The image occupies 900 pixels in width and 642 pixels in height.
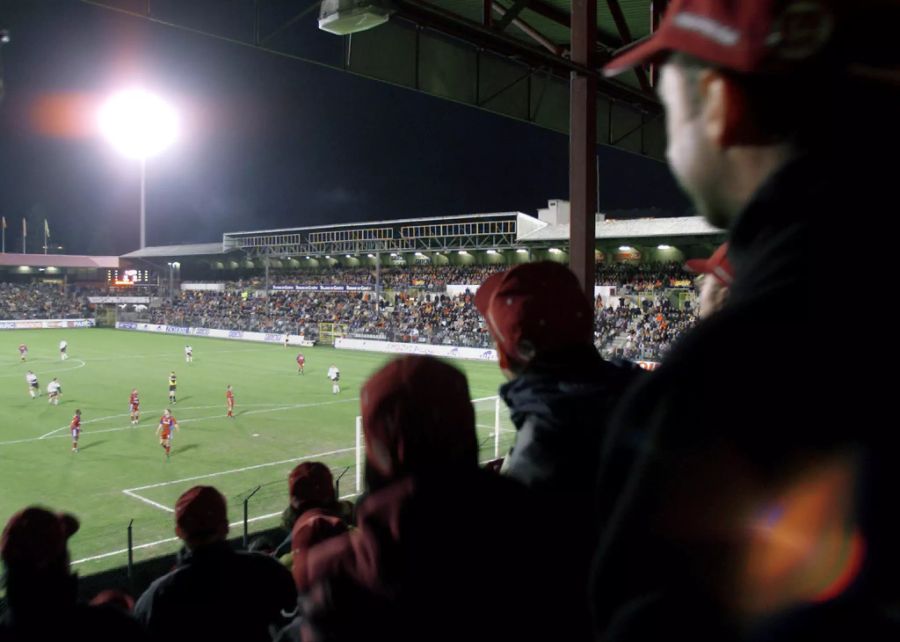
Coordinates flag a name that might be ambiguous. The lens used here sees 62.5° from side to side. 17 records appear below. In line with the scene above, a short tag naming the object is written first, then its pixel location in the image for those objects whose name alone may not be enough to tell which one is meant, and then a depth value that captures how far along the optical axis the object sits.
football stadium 0.72
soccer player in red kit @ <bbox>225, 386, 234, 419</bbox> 28.30
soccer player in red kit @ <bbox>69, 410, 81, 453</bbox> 22.30
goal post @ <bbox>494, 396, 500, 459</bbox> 20.34
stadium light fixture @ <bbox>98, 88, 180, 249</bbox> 71.00
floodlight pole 90.32
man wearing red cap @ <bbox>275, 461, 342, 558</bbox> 4.09
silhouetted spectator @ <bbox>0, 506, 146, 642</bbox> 2.60
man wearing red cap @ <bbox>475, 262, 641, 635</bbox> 1.91
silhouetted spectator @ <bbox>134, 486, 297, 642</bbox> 3.25
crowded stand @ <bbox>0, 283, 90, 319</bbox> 81.25
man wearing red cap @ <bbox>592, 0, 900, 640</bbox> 0.71
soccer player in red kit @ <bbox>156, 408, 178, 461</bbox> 22.09
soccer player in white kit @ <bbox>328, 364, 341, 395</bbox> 34.84
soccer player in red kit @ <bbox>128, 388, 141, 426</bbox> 26.62
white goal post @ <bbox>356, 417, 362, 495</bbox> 18.09
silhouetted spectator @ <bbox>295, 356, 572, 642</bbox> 1.43
